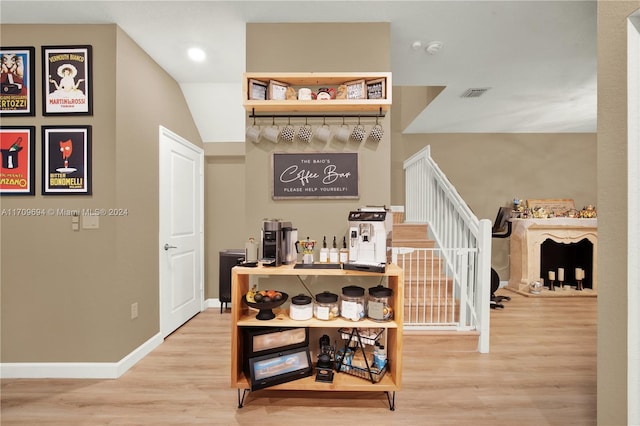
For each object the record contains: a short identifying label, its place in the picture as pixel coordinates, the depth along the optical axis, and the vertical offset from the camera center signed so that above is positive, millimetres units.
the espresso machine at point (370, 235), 1928 -155
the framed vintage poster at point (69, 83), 2361 +976
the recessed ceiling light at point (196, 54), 2725 +1416
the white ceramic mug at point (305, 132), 2297 +583
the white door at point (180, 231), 3102 -228
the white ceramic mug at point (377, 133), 2299 +577
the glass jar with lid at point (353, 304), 1981 -602
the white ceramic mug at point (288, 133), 2301 +577
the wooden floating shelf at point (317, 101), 2104 +768
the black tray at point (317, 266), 2000 -363
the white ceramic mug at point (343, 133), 2291 +575
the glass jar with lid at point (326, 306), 2008 -624
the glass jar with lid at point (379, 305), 1961 -603
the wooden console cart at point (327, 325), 1927 -731
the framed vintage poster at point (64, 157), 2359 +411
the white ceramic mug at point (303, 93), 2180 +827
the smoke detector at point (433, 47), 2658 +1432
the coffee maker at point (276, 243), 2008 -212
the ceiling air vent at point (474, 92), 3670 +1441
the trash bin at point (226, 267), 3746 -681
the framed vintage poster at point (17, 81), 2359 +992
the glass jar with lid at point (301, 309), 2010 -639
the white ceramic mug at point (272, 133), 2281 +572
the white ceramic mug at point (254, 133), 2302 +578
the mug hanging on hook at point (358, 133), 2299 +577
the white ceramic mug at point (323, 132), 2295 +582
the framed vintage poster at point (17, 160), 2352 +386
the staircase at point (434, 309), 2912 -1006
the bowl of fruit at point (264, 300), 1978 -580
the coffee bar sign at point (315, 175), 2324 +269
